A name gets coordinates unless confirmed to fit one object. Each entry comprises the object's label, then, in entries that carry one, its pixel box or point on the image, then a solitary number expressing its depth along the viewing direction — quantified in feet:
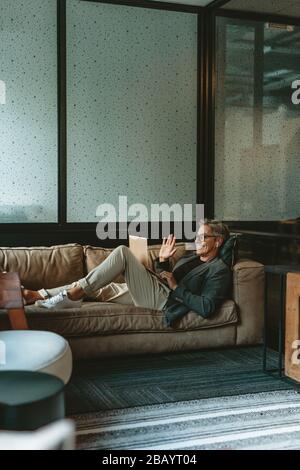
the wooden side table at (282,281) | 10.91
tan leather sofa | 12.11
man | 12.68
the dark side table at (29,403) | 6.47
